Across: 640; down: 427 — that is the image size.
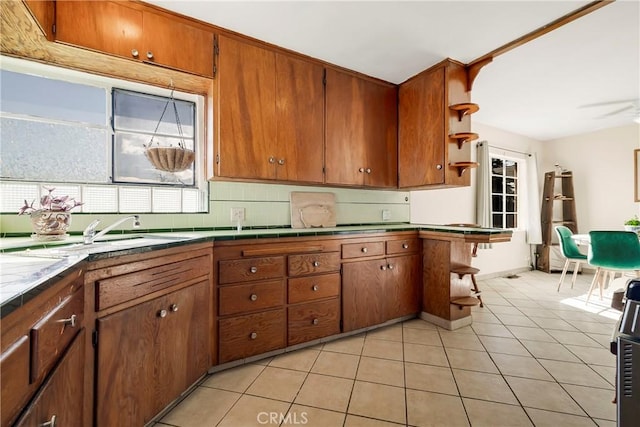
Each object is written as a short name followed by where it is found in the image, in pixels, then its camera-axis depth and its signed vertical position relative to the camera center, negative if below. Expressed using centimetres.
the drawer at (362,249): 235 -30
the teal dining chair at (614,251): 304 -39
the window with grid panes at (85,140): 175 +52
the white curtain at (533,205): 499 +20
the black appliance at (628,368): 65 -36
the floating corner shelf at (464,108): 253 +100
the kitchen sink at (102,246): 121 -15
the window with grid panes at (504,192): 478 +42
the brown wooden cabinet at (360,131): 257 +84
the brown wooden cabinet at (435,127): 255 +87
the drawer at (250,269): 185 -38
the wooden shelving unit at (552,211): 497 +10
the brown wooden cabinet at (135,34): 161 +116
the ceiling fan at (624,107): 354 +147
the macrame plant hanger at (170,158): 183 +39
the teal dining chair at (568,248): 384 -45
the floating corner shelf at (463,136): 253 +74
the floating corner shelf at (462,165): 256 +48
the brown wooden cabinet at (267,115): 207 +82
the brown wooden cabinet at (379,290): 237 -68
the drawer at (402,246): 259 -29
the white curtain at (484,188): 423 +43
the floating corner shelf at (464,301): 250 -78
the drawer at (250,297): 185 -57
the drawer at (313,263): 210 -38
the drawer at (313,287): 211 -57
